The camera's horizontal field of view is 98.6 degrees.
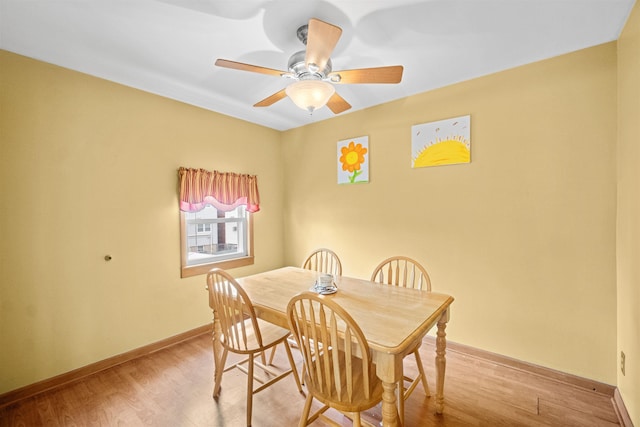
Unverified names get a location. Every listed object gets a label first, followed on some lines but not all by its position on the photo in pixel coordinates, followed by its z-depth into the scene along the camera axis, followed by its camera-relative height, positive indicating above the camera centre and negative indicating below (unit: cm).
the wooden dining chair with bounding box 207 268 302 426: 170 -79
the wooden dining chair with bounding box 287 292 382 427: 123 -74
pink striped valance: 280 +25
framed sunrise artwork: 246 +63
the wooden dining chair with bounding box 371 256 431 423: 165 -68
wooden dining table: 122 -59
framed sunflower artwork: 309 +59
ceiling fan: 141 +85
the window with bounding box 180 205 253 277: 293 -32
